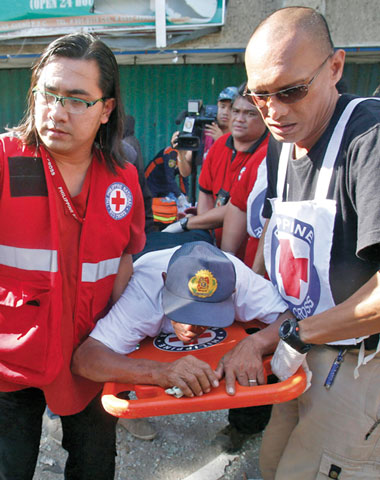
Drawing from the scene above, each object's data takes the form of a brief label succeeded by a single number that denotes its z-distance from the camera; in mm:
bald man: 1217
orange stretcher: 1303
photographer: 3740
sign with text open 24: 5434
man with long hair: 1402
